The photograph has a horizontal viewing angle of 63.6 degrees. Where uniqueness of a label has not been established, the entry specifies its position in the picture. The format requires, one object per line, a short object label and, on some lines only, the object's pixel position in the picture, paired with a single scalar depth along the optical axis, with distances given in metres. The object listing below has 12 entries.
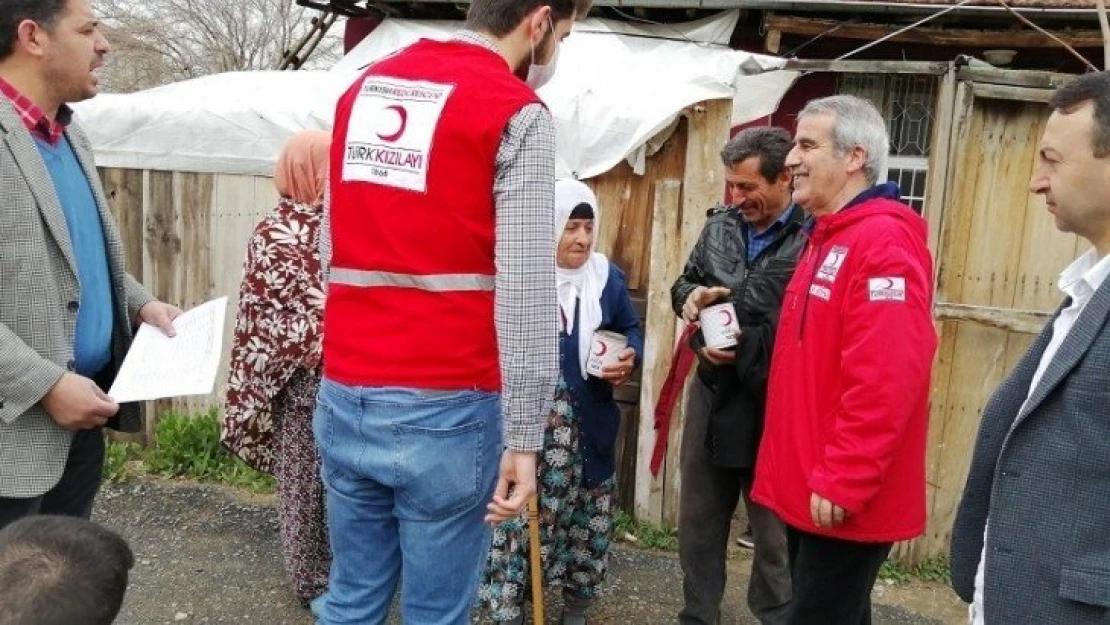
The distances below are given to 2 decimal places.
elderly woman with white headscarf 3.55
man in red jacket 2.48
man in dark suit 1.79
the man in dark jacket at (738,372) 3.38
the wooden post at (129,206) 5.14
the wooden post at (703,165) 4.27
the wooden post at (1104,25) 3.75
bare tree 22.62
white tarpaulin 4.30
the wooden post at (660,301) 4.38
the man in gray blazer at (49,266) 2.21
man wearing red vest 1.96
